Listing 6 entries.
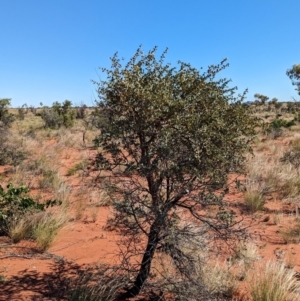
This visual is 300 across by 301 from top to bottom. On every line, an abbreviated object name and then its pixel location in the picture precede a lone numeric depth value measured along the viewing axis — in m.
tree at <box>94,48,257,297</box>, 3.78
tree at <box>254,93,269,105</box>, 49.01
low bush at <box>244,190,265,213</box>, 8.52
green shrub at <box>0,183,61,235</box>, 6.70
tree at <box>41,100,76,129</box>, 26.53
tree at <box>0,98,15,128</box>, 21.64
